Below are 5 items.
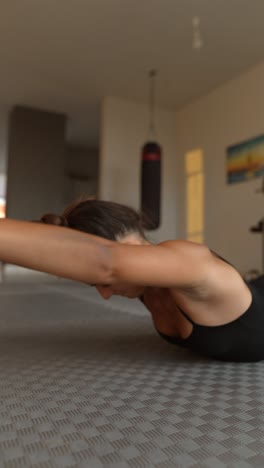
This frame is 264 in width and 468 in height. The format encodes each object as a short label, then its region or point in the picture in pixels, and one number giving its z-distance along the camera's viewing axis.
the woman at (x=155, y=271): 0.58
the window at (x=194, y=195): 5.19
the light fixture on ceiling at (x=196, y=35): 3.48
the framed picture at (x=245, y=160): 4.23
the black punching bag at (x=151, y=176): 4.51
